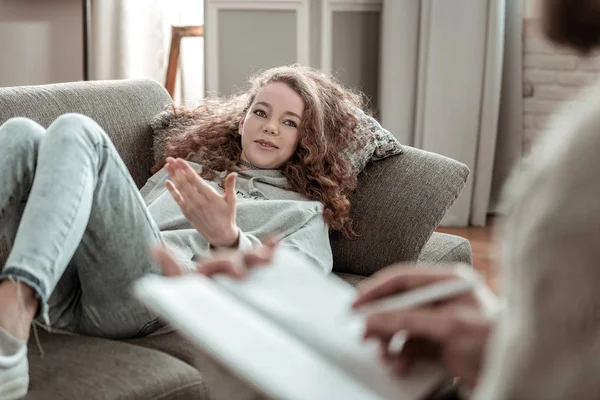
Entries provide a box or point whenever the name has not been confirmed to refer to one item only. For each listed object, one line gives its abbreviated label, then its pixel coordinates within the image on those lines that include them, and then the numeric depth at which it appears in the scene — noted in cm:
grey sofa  167
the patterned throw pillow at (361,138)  234
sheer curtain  451
